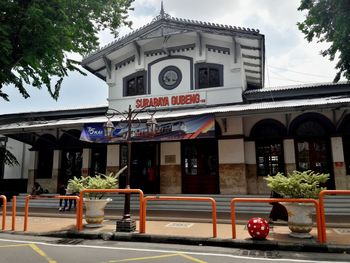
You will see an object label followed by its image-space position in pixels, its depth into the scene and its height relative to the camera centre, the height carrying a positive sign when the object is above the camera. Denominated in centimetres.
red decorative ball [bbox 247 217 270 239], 758 -113
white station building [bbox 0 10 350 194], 1406 +284
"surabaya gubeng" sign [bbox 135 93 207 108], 1590 +429
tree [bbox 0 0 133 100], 681 +339
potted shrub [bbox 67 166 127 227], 979 -51
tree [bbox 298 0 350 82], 1002 +550
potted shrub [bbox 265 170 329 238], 789 -29
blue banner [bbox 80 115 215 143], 1313 +232
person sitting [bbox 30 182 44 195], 1617 -30
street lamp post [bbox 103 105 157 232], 884 -107
